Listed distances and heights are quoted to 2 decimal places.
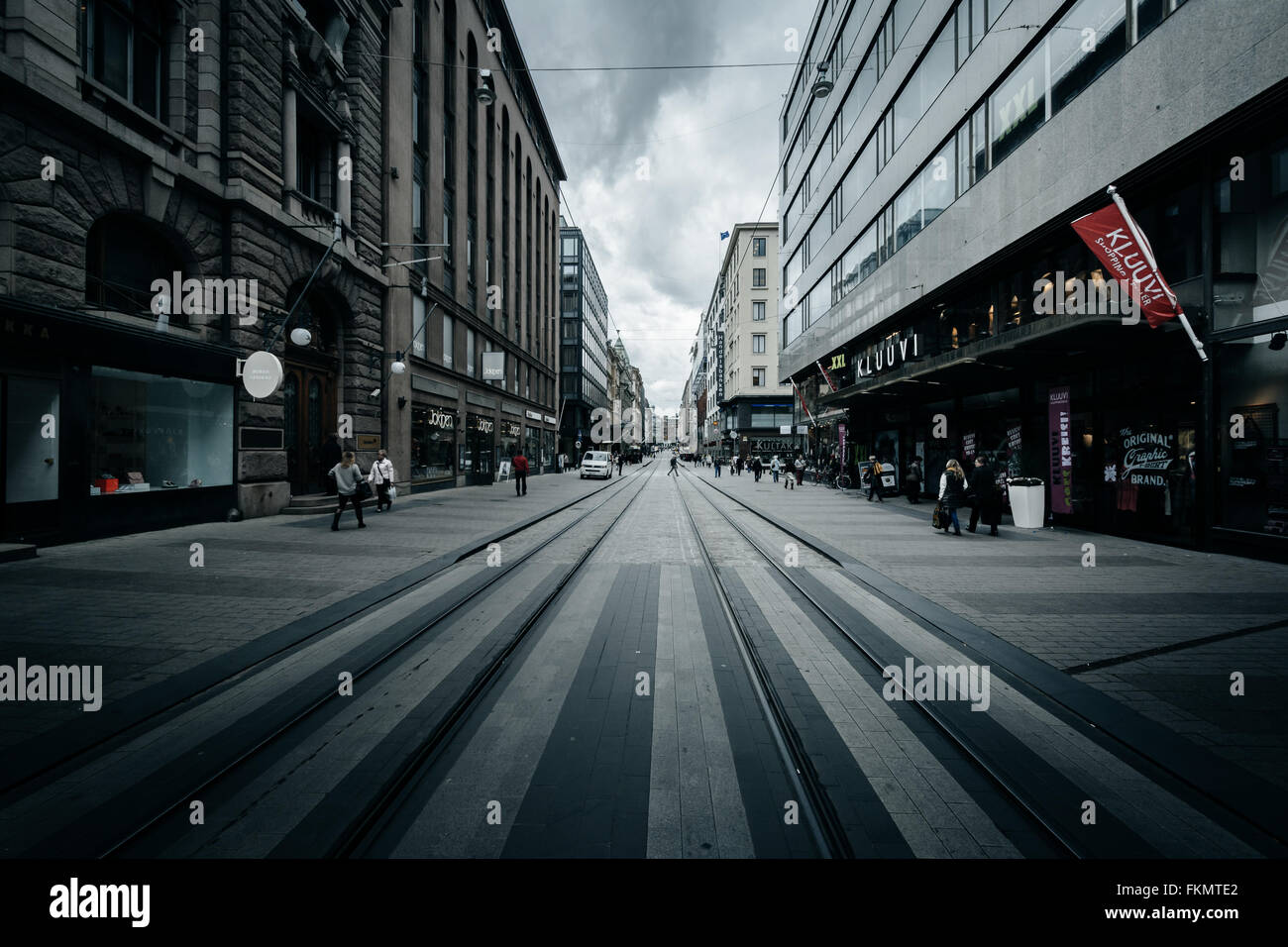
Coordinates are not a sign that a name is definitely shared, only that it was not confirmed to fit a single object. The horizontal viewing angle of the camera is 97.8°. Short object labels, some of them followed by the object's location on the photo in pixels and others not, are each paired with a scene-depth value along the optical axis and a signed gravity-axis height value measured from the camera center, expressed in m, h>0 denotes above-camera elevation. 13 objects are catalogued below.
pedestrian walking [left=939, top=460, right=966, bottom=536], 12.61 -0.41
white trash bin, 12.88 -0.81
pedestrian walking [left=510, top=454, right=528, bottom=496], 22.83 -0.25
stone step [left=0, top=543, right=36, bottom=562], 8.09 -1.30
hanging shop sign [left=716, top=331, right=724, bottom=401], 85.54 +15.62
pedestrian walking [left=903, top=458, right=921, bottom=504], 19.78 -0.45
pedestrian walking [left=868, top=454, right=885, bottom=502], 20.73 -0.33
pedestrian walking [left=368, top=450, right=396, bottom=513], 15.70 -0.35
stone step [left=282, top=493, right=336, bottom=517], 14.57 -1.06
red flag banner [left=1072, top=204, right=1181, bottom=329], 9.53 +3.74
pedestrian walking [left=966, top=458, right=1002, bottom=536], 12.22 -0.58
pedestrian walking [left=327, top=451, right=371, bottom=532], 12.16 -0.34
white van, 38.88 +0.11
